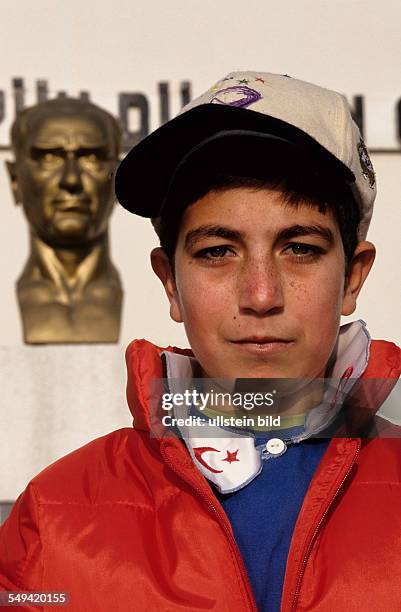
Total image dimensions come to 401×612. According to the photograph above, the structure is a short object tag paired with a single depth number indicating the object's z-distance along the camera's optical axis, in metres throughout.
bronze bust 2.90
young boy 1.42
